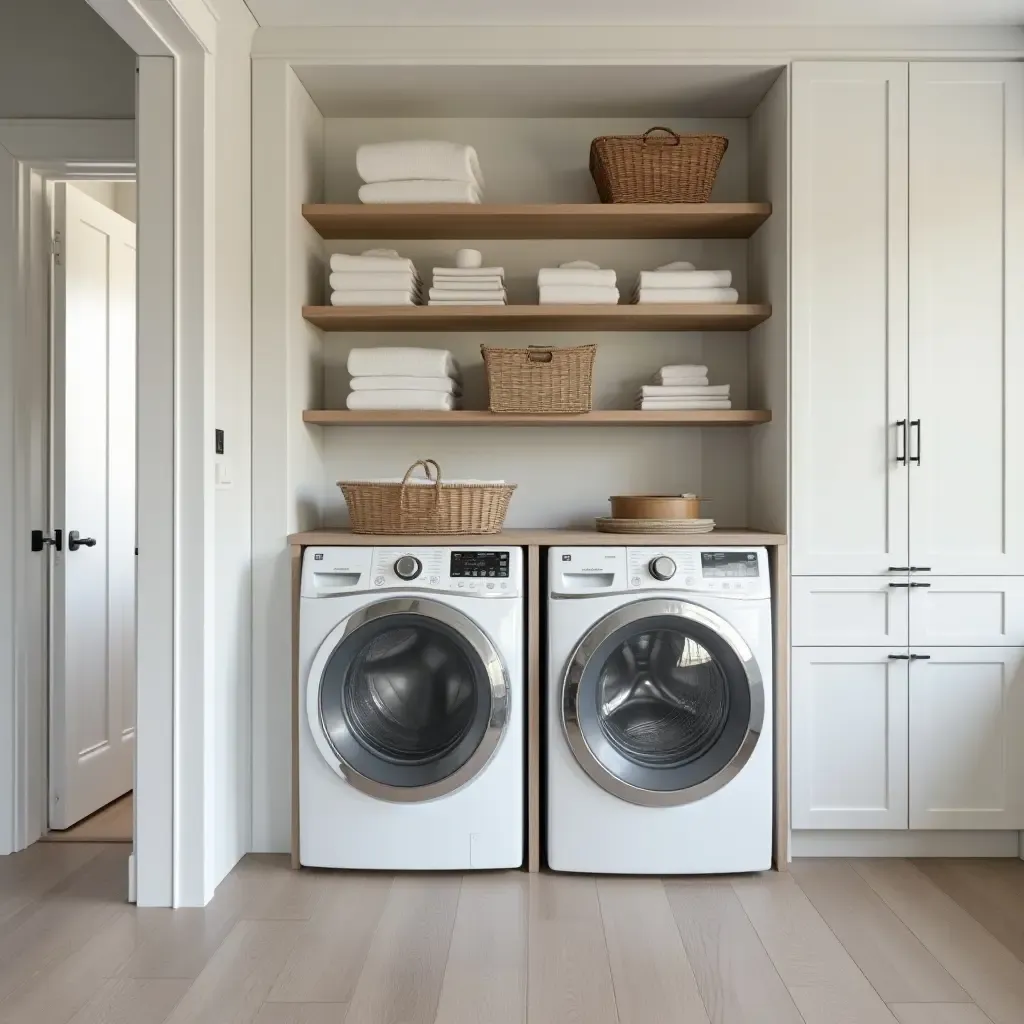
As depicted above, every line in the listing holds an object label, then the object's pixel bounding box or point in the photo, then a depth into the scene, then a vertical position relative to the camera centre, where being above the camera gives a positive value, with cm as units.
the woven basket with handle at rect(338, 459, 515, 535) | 277 -4
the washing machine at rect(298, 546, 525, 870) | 268 -61
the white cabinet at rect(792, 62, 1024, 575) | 281 +47
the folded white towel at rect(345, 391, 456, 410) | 298 +29
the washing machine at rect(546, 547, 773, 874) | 268 -61
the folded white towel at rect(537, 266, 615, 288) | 298 +67
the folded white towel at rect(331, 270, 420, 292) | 298 +65
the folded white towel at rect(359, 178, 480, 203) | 295 +92
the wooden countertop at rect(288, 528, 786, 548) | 275 -13
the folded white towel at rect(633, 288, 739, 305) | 298 +61
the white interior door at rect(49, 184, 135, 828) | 310 -6
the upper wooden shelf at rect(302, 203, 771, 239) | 295 +86
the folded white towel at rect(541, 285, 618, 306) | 298 +61
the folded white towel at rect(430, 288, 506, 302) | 299 +62
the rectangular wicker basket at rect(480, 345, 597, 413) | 293 +35
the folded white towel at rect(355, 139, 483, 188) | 293 +101
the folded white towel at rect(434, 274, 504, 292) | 299 +65
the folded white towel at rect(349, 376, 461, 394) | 298 +34
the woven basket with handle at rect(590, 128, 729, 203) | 294 +100
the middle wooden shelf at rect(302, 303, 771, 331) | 295 +55
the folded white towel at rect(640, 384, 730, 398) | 304 +32
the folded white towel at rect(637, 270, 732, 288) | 298 +66
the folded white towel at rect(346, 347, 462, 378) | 297 +40
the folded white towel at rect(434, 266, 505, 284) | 299 +68
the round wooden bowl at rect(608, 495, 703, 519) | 285 -4
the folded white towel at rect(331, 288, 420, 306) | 298 +60
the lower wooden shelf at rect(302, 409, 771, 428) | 296 +23
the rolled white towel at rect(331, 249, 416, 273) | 297 +70
